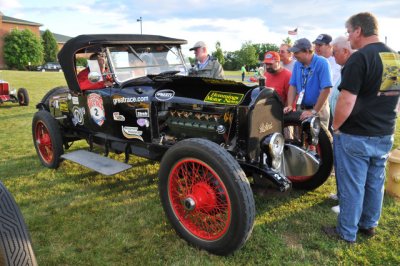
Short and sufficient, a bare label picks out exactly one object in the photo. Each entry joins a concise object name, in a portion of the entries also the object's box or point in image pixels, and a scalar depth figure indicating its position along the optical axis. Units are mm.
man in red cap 4551
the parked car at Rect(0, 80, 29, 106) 10790
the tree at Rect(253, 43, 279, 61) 61044
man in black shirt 2547
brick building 57969
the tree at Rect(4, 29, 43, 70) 55969
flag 16122
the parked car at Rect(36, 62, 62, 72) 53938
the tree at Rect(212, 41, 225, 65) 45962
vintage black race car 2711
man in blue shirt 3834
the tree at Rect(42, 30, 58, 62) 66188
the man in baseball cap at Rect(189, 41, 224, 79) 5070
